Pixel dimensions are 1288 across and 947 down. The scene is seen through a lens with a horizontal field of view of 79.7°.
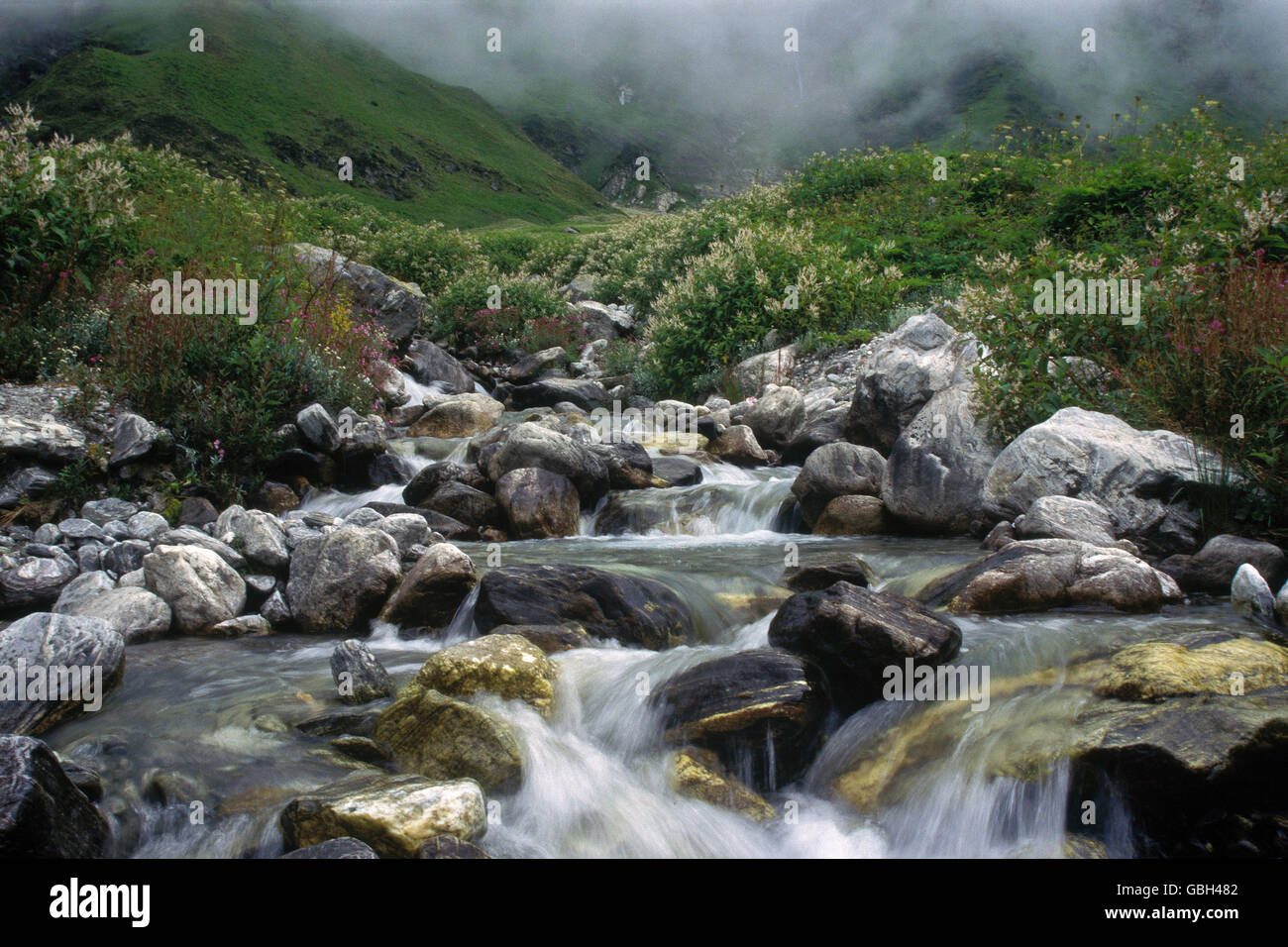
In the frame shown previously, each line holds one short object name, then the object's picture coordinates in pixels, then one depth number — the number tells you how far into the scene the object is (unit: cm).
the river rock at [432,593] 702
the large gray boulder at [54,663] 477
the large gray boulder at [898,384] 1105
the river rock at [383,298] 1992
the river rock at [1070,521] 695
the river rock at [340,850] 350
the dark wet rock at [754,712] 474
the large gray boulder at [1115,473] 704
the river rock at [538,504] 1013
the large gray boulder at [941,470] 895
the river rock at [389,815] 375
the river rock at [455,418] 1494
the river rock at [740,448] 1291
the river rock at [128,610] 644
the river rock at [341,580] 711
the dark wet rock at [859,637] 508
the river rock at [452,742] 465
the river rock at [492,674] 534
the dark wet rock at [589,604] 652
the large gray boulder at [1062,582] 590
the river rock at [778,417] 1351
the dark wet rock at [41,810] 333
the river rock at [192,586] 676
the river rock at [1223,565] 600
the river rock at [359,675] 546
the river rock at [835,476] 994
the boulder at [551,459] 1085
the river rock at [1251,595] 548
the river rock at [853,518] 949
